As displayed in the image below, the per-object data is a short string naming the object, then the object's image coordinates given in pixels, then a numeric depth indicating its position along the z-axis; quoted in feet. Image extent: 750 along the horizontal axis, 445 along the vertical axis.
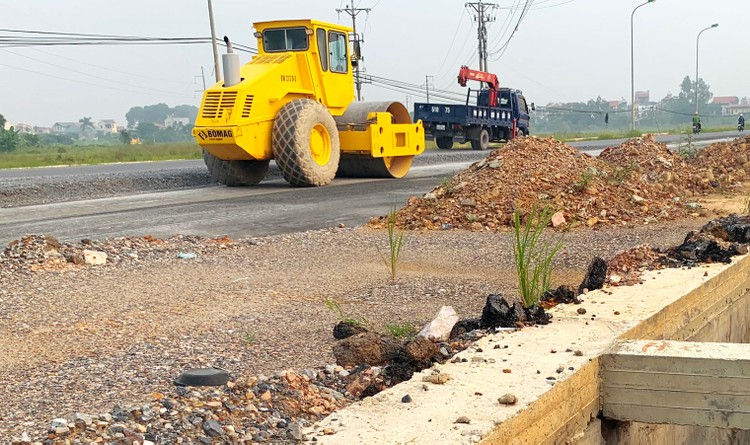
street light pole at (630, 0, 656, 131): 167.52
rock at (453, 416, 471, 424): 9.27
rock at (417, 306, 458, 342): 13.99
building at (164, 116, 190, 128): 569.59
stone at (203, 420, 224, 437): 9.45
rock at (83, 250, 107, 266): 23.80
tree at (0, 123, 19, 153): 175.52
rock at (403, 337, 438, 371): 11.90
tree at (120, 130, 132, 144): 237.76
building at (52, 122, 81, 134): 564.71
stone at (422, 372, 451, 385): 10.72
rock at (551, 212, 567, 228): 29.47
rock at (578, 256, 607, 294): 16.39
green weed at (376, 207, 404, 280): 20.42
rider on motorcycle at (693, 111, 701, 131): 166.91
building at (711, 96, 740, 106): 608.60
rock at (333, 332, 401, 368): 12.60
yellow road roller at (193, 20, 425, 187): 48.91
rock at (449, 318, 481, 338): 14.07
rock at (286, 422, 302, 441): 9.29
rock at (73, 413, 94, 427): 9.70
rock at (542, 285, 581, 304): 15.55
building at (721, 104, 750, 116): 485.81
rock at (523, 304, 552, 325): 13.67
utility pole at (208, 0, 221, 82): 96.60
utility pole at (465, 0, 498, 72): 184.75
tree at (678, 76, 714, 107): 509.10
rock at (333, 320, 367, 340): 14.38
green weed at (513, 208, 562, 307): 15.25
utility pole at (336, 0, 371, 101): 57.57
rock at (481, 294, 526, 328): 13.79
